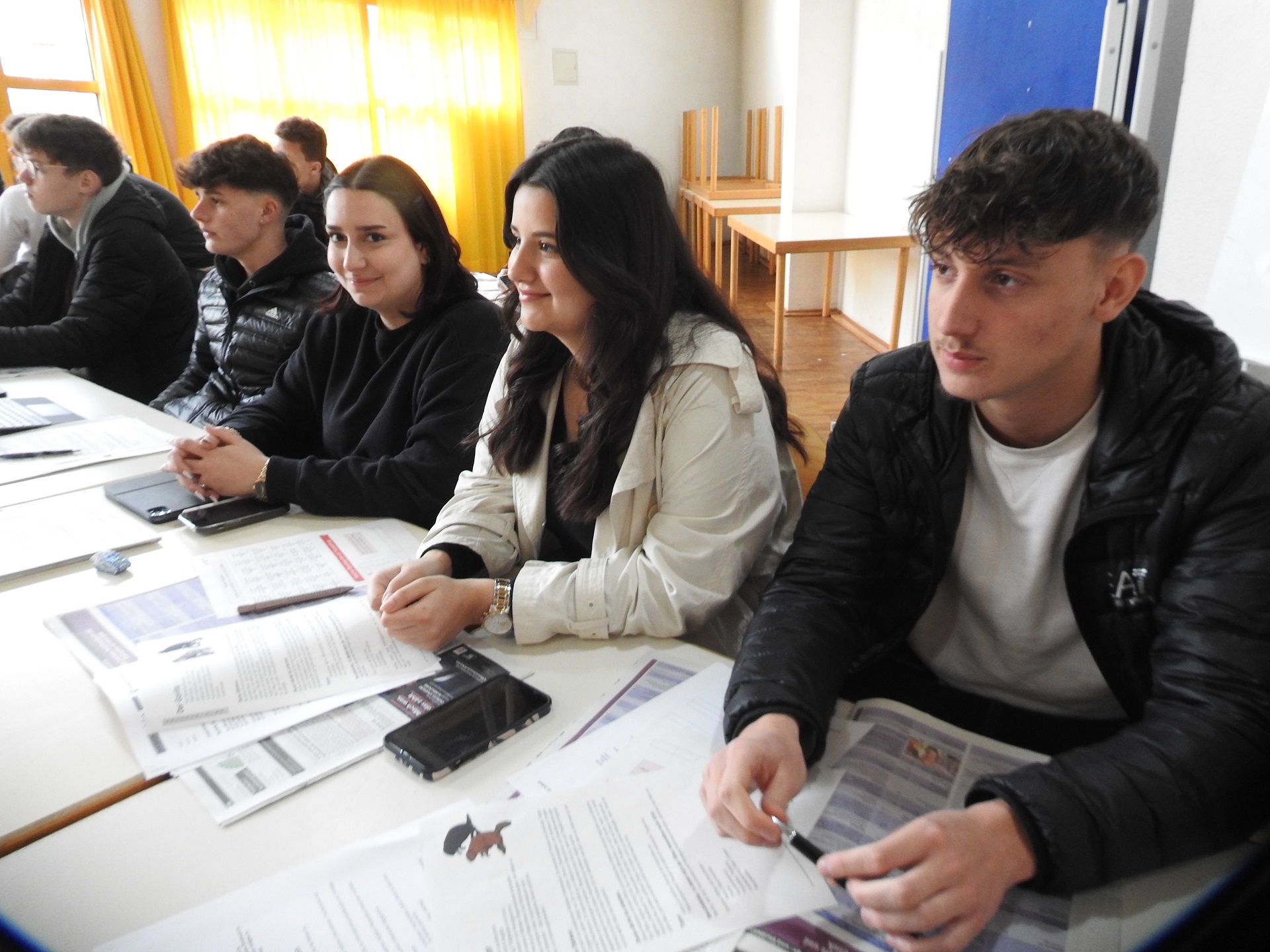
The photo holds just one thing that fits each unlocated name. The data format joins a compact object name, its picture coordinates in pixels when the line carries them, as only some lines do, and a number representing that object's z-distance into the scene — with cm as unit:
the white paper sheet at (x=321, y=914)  59
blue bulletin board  190
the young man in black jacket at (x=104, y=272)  241
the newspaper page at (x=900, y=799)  58
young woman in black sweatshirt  137
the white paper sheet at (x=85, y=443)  155
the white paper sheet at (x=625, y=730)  74
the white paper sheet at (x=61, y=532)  117
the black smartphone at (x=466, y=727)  76
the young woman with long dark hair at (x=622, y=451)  97
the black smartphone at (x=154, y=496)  132
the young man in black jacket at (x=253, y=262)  200
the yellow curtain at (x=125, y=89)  482
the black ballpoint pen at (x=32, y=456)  160
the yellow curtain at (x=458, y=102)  589
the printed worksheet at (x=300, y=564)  107
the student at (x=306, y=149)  369
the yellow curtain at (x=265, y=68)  518
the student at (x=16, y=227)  318
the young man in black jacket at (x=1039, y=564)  63
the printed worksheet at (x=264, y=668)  85
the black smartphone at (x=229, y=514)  128
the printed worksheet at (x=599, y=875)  59
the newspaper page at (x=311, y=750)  73
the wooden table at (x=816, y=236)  334
